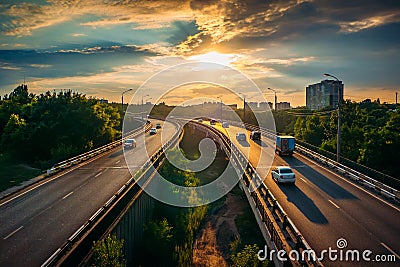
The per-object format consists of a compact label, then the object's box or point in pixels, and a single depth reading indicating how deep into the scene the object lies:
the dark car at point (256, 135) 65.25
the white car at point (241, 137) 64.69
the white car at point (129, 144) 58.60
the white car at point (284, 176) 29.30
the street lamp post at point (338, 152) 36.80
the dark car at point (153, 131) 84.57
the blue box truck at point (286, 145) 45.44
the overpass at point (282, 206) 16.95
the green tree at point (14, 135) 48.31
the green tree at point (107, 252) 15.64
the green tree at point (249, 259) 19.40
